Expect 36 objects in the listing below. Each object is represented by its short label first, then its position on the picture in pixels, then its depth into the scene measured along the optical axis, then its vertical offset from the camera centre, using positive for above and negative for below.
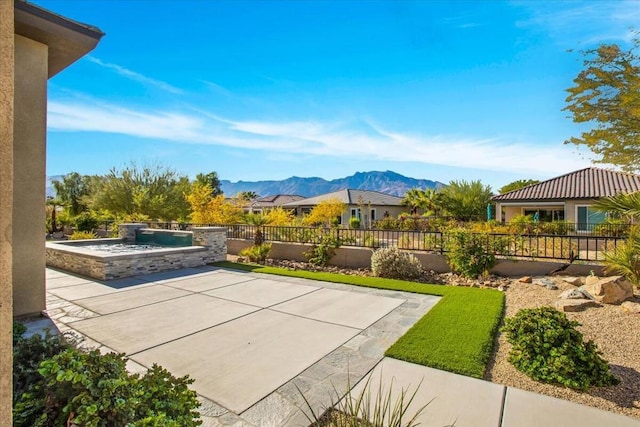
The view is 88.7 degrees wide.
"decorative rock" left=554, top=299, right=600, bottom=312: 5.70 -1.53
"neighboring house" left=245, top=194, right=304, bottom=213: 44.72 +2.55
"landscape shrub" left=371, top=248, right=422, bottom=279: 8.88 -1.32
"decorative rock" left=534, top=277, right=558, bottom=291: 7.15 -1.48
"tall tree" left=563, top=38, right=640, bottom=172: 7.28 +2.71
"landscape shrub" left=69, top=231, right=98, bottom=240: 15.55 -0.98
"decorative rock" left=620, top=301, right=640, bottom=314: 5.29 -1.47
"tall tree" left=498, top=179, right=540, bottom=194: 50.02 +5.07
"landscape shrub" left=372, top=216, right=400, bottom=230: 22.47 -0.52
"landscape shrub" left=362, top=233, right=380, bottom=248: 10.97 -0.85
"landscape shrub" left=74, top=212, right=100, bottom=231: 19.09 -0.44
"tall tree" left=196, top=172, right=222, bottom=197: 50.75 +6.52
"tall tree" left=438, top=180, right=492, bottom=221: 32.47 +1.77
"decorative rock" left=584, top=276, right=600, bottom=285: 6.60 -1.28
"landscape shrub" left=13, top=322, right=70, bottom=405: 2.14 -1.02
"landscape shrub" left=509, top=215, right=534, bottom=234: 15.73 -0.42
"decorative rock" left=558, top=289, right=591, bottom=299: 6.09 -1.46
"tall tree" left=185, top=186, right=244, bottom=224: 17.34 +0.32
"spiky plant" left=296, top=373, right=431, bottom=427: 2.84 -1.78
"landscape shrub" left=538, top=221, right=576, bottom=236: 17.09 -0.56
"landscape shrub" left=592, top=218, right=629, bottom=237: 13.27 -0.47
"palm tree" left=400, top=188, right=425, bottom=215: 35.97 +1.98
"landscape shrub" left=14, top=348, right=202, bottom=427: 1.77 -1.06
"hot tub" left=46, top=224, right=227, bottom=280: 8.47 -1.21
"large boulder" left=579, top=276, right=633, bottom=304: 5.74 -1.30
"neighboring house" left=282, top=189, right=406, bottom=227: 35.59 +1.39
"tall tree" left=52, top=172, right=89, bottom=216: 29.59 +3.03
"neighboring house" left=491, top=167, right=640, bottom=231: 21.34 +1.54
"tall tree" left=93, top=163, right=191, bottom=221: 21.39 +1.54
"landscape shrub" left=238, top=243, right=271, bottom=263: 11.60 -1.30
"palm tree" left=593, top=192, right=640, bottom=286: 5.62 -0.57
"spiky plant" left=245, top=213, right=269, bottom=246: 12.12 -0.30
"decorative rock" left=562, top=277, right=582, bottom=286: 7.17 -1.40
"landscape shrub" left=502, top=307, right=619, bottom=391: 3.46 -1.51
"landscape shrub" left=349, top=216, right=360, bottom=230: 28.41 -0.56
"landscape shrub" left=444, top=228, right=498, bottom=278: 8.59 -0.95
